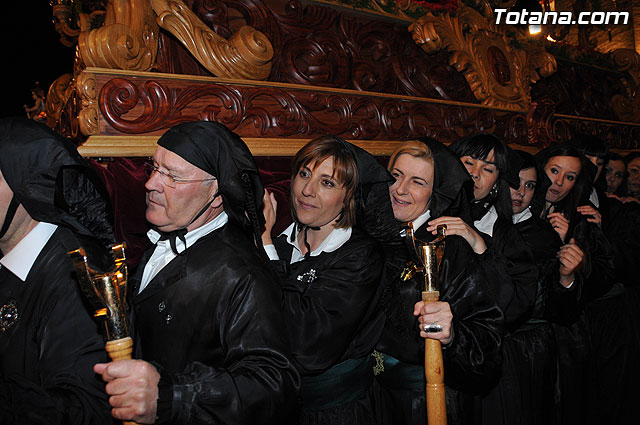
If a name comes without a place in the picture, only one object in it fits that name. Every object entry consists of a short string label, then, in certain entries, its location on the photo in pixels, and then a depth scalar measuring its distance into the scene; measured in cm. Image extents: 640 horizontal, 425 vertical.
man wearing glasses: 135
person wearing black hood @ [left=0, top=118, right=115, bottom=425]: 131
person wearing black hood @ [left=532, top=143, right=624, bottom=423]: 359
